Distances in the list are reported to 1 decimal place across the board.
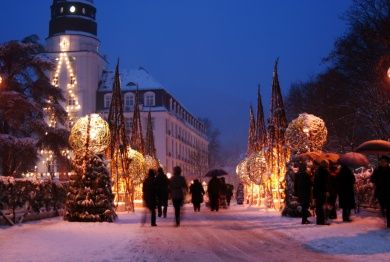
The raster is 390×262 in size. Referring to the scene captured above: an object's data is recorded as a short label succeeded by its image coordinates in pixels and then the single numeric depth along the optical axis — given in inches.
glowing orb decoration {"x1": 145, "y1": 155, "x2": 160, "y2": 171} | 1307.2
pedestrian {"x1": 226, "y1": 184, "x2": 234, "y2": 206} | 1444.6
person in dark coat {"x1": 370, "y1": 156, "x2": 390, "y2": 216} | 553.9
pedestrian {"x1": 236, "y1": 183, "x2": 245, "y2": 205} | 1673.2
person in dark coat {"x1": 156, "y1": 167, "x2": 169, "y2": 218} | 723.4
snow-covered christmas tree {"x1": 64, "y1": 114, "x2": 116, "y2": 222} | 729.0
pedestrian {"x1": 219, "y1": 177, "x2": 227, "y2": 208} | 1278.4
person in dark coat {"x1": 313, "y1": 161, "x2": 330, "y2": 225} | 624.7
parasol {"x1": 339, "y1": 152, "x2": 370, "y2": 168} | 771.4
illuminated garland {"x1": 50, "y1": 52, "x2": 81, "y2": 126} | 2833.4
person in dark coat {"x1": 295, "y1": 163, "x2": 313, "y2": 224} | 652.7
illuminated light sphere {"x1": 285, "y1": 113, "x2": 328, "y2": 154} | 789.9
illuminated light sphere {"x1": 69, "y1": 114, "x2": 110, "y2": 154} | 782.5
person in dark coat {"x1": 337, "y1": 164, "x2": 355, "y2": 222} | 644.1
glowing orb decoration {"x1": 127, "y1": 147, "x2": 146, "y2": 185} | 1144.2
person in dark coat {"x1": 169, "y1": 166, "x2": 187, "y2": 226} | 703.1
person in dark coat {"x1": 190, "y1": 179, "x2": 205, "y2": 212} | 1119.6
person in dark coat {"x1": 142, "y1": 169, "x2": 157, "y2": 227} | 693.3
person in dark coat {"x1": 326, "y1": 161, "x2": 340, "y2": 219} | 663.8
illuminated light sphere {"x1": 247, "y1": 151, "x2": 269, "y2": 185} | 1189.1
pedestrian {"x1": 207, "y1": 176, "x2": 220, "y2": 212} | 1156.5
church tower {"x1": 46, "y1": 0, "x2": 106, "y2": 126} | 2785.4
